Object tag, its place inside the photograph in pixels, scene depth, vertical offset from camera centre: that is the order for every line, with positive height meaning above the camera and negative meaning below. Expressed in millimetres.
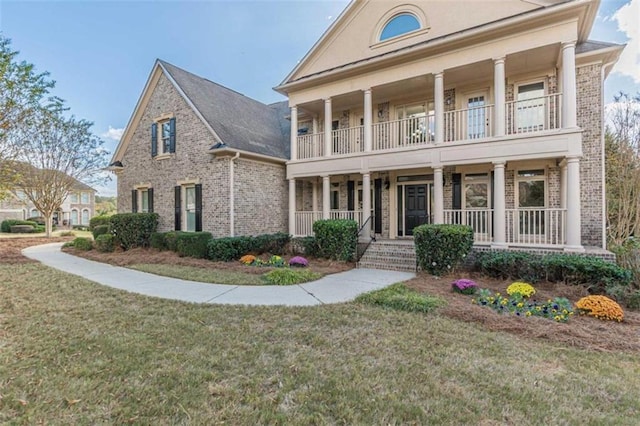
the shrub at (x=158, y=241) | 12125 -1112
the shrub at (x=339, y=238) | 10016 -850
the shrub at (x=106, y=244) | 12992 -1301
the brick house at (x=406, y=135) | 8594 +2773
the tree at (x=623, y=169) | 11031 +1537
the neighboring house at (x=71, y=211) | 33397 +314
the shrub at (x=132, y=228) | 12812 -633
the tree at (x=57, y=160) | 18672 +3532
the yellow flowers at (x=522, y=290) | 6078 -1581
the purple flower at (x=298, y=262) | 9508 -1557
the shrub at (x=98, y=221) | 19220 -510
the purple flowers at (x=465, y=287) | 6438 -1580
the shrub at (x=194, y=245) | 10867 -1143
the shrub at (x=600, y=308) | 4887 -1588
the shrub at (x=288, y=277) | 7336 -1580
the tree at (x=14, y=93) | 9734 +4073
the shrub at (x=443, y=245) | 8086 -909
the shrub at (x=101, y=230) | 15945 -875
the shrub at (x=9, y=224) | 27938 -938
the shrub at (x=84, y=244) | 13853 -1399
